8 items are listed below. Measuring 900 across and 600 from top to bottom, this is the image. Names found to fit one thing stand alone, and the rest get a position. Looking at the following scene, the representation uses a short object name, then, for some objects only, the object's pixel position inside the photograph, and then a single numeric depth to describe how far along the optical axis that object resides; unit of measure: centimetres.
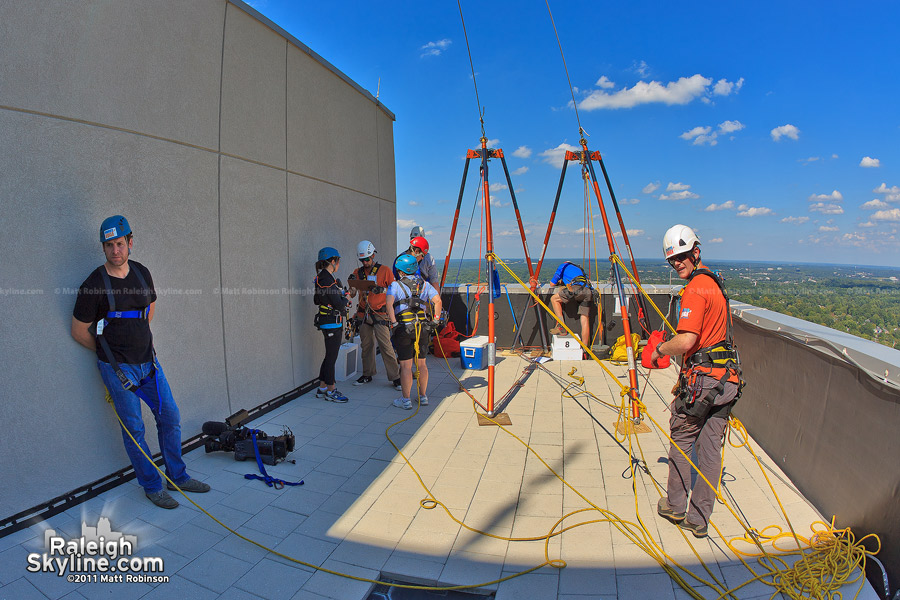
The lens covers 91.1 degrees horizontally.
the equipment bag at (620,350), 732
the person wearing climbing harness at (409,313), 502
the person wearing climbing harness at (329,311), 529
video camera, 386
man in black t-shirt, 304
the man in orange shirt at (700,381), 278
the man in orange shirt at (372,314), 588
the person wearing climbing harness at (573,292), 748
